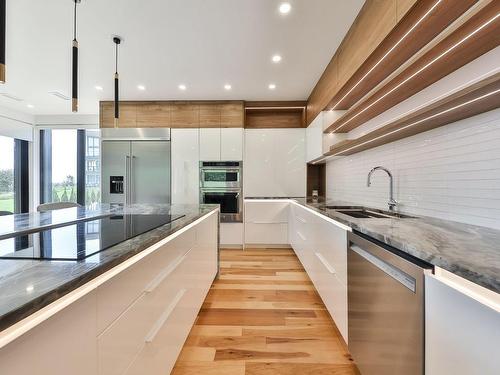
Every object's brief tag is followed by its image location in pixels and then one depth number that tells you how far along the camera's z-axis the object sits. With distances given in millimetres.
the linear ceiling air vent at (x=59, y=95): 3941
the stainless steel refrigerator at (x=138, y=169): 4332
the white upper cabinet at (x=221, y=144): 4305
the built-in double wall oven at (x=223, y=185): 4281
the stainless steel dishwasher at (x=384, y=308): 896
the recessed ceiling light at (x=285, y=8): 2049
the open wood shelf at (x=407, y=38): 1230
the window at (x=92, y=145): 5285
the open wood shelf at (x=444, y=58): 1036
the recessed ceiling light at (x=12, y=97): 4025
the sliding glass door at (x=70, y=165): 5293
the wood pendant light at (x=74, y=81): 1727
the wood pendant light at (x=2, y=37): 1161
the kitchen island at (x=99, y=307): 478
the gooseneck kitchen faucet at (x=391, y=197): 2004
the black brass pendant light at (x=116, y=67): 2211
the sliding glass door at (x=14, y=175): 4824
